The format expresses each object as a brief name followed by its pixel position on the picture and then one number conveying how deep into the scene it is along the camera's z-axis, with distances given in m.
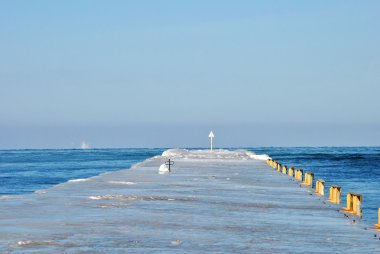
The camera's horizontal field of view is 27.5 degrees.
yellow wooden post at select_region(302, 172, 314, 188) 37.06
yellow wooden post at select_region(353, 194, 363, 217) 23.34
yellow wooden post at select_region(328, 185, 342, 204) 27.41
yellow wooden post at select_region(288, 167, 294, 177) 46.31
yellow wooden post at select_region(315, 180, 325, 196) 30.93
